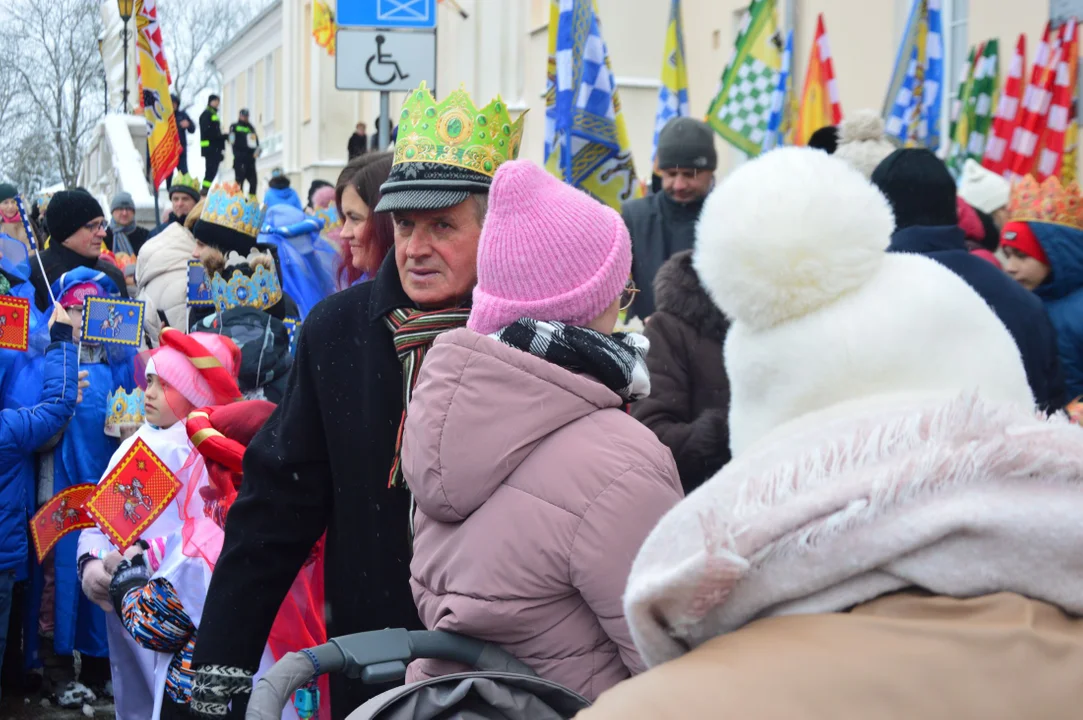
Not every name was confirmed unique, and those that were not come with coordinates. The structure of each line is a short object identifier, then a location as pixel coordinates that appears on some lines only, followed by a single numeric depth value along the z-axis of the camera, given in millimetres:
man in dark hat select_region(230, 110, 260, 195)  26922
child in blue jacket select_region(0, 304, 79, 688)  5883
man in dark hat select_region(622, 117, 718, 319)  5484
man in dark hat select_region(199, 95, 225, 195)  27344
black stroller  1620
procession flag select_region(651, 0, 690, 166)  9227
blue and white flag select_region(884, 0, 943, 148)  8852
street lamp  18453
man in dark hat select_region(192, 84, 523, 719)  2773
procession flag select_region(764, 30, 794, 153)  8414
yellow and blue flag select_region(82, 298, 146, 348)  6461
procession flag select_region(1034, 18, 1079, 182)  8008
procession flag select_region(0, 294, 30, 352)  5848
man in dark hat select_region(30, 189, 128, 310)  7945
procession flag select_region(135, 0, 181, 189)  13898
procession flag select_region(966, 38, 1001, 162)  8781
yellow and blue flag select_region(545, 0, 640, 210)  7184
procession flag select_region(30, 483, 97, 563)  5785
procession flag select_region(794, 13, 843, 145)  9312
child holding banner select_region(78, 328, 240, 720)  4328
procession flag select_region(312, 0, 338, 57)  29078
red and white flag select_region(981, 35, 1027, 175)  8164
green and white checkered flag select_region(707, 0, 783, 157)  8523
